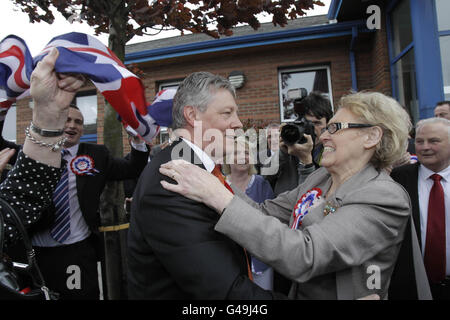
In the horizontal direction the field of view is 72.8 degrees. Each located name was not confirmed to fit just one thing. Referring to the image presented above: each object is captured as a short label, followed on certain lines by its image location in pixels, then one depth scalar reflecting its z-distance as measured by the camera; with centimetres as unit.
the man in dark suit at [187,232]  119
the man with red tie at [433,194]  216
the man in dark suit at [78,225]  232
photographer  281
